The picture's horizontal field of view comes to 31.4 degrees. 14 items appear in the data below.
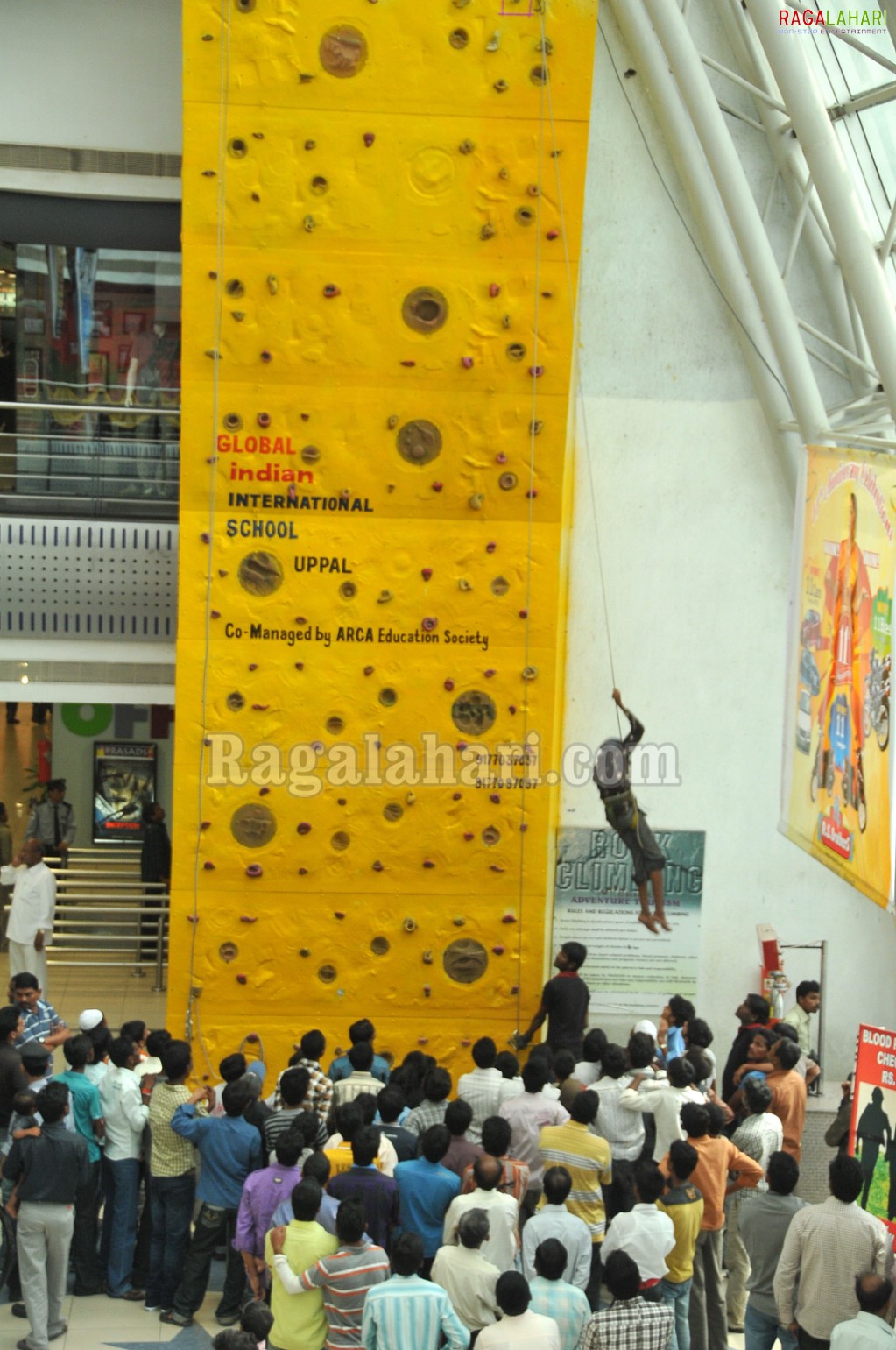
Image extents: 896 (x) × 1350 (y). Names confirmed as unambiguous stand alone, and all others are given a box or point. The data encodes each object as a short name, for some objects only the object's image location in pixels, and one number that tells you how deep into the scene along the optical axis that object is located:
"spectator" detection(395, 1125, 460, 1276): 6.93
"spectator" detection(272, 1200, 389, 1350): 6.16
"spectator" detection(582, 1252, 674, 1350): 5.79
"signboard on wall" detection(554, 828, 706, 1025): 11.66
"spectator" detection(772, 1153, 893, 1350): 6.43
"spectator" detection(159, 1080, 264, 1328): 7.55
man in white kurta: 11.98
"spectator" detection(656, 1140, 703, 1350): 6.98
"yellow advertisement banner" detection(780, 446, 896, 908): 7.34
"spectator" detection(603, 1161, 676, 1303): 6.68
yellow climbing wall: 10.66
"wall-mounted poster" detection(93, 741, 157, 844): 17.03
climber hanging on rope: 11.55
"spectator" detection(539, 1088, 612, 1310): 7.29
